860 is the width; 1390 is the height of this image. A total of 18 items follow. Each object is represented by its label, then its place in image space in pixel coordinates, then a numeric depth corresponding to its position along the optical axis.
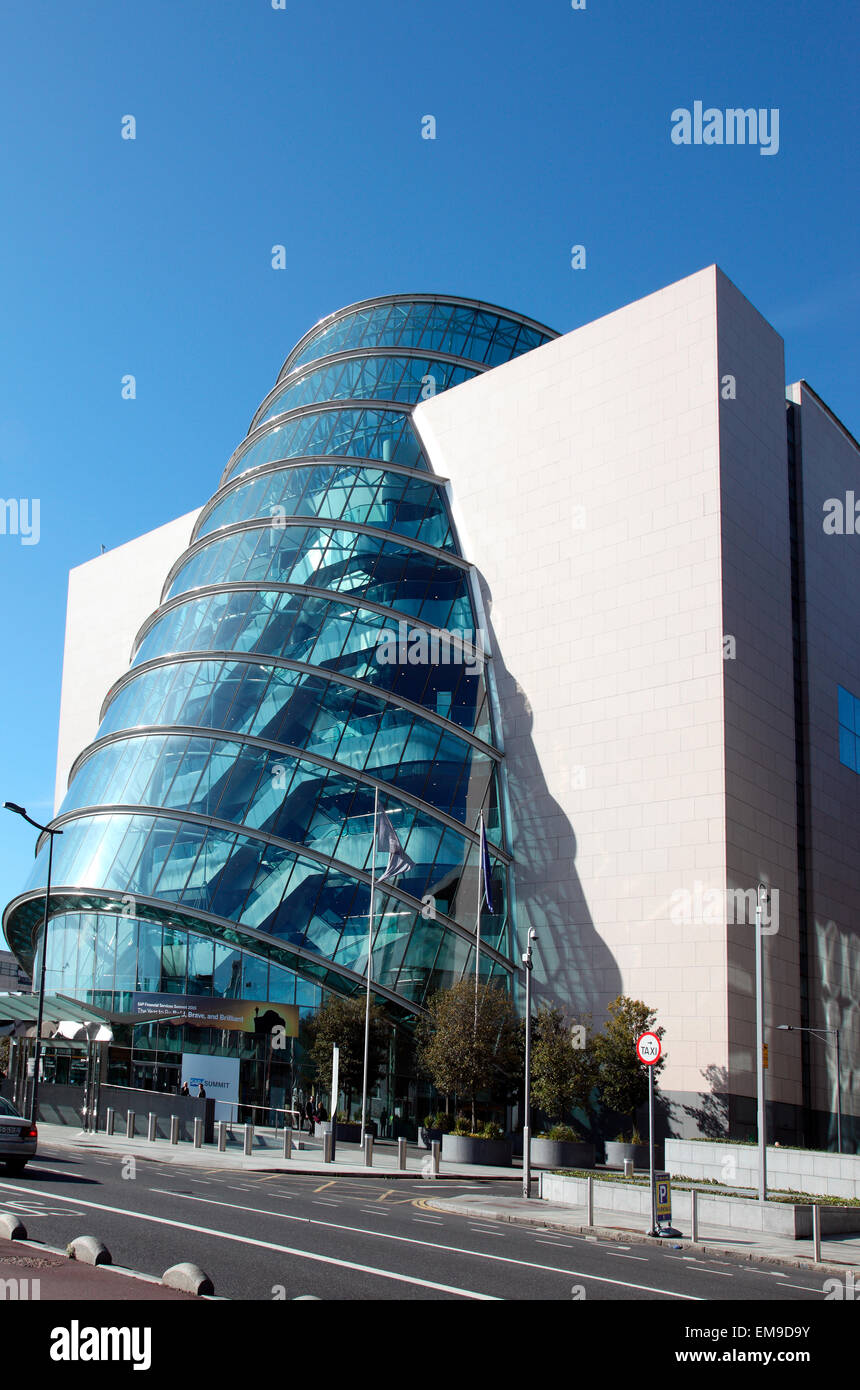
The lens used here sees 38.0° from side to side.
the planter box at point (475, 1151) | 38.44
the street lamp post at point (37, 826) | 41.87
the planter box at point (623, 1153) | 38.78
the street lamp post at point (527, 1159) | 28.08
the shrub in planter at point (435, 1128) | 41.97
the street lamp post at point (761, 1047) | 25.68
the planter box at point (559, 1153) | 38.00
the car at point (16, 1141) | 22.59
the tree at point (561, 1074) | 38.44
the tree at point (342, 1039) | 41.91
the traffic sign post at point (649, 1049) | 23.12
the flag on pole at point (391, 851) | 40.41
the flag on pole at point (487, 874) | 41.34
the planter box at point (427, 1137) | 42.34
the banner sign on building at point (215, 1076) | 41.38
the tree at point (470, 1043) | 39.06
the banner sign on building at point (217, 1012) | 42.59
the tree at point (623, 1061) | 38.53
